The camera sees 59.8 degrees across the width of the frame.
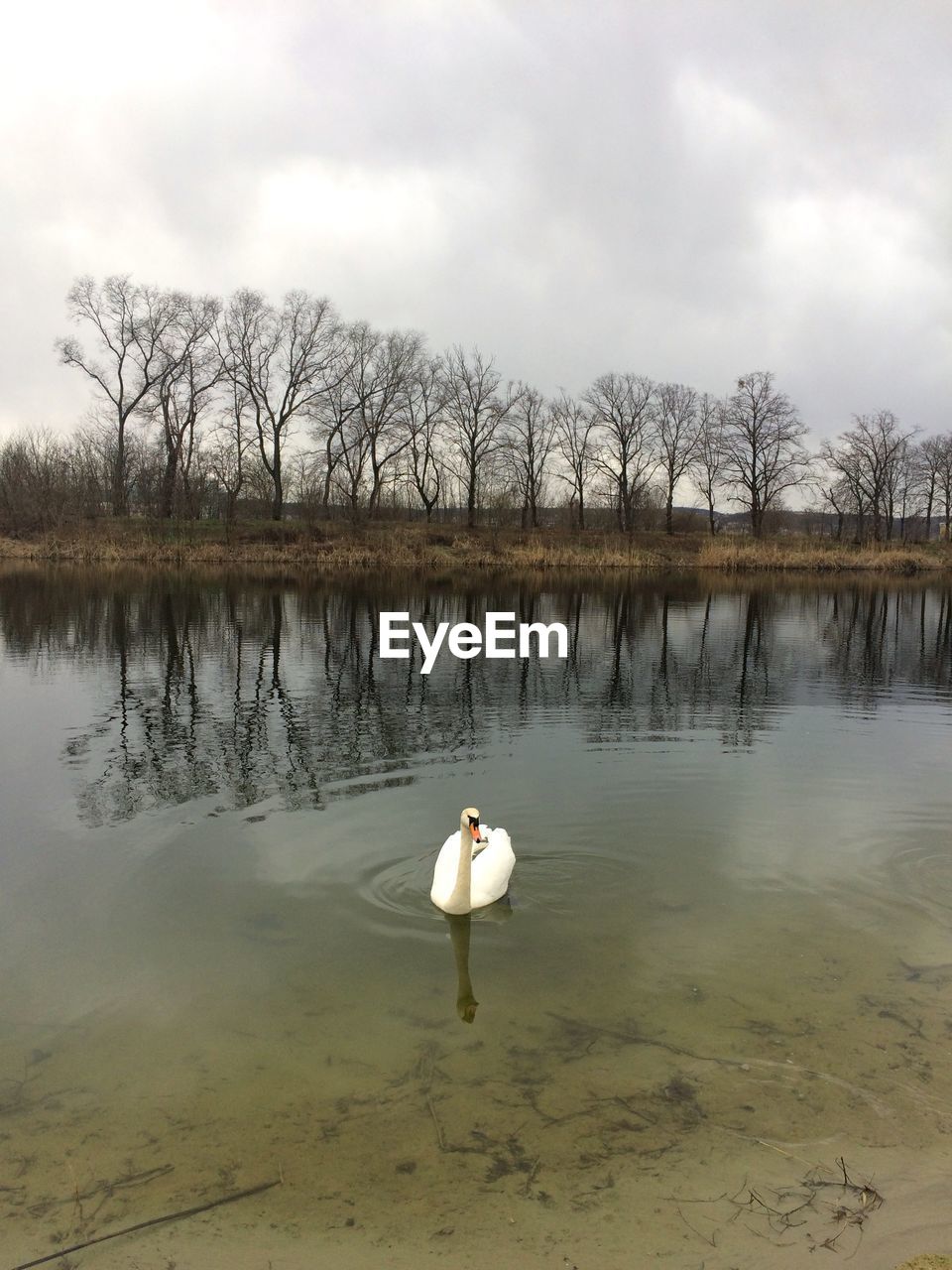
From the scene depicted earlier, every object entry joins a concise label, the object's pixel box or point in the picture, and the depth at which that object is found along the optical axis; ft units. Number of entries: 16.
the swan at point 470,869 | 21.94
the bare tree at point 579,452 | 250.98
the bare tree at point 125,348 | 202.28
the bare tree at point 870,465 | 257.75
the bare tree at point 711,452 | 251.19
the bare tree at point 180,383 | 202.69
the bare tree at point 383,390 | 216.74
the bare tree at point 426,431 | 227.40
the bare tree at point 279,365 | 207.41
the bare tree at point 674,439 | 254.68
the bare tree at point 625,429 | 248.93
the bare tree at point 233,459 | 199.31
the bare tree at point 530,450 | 242.17
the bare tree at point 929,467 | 273.33
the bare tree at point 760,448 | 243.40
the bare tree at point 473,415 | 230.68
